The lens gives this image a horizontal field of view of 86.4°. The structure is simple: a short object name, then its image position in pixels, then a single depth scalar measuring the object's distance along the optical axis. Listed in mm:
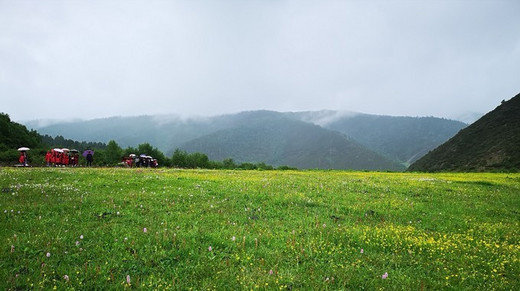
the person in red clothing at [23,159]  42531
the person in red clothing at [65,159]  47438
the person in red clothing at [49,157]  46094
